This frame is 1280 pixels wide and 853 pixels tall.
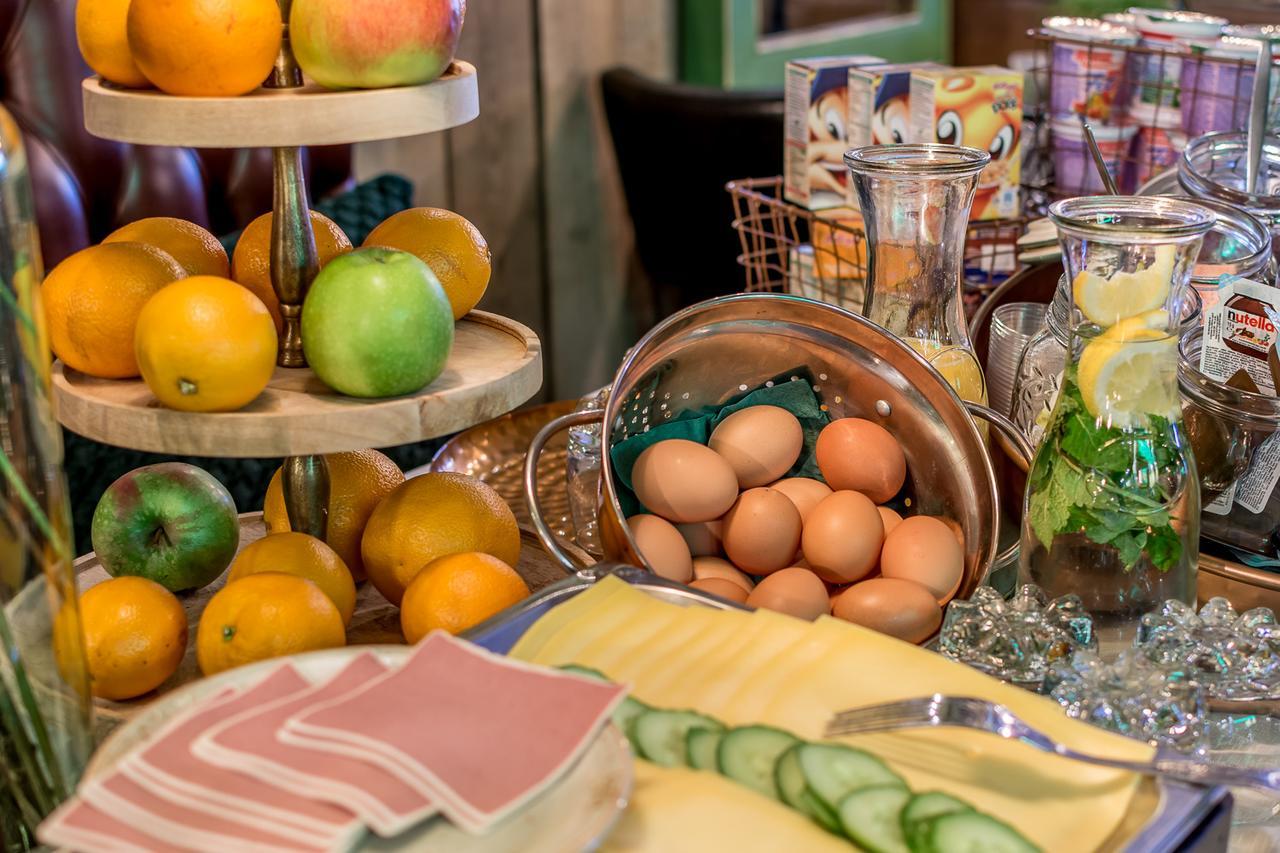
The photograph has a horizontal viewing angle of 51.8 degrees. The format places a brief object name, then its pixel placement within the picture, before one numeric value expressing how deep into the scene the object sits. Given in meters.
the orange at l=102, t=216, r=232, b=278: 0.92
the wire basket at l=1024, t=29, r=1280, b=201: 1.43
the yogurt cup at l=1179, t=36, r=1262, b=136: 1.38
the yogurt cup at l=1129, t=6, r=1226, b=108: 1.45
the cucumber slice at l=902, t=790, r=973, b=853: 0.58
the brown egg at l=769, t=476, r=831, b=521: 0.92
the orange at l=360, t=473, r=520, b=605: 0.90
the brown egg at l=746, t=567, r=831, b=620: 0.86
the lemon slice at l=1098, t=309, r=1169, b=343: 0.78
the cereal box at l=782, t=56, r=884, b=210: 1.44
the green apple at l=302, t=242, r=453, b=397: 0.77
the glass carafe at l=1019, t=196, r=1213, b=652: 0.77
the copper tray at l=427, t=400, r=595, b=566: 1.21
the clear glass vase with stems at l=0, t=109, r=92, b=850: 0.62
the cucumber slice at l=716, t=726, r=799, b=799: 0.62
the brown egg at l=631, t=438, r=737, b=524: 0.89
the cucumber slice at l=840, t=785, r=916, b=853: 0.58
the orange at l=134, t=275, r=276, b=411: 0.74
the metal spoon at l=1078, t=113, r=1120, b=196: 1.23
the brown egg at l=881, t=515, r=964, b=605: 0.87
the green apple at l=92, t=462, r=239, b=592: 0.92
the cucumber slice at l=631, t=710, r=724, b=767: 0.63
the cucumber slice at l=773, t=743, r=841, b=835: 0.60
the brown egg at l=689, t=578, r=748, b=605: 0.87
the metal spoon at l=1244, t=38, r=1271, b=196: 1.20
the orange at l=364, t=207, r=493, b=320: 0.92
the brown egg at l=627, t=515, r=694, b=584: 0.87
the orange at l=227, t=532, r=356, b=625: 0.85
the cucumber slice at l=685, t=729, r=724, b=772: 0.63
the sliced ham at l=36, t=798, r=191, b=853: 0.51
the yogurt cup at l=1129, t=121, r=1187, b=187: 1.47
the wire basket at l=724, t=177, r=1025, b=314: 1.35
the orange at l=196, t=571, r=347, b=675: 0.78
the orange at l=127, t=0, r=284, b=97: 0.74
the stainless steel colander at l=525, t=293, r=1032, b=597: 0.90
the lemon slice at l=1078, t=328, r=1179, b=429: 0.78
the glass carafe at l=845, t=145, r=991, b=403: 0.94
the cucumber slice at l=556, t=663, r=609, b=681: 0.66
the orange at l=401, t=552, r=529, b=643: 0.82
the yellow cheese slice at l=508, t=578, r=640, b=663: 0.73
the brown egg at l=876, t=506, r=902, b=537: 0.92
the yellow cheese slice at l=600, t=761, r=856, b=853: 0.58
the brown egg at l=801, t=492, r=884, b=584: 0.89
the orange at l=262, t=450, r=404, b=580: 0.96
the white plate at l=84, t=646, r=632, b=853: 0.52
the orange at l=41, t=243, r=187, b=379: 0.81
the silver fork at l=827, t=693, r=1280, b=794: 0.62
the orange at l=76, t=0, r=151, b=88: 0.81
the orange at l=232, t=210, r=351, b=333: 0.91
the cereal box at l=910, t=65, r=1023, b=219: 1.35
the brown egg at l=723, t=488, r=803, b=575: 0.89
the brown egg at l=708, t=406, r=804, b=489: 0.93
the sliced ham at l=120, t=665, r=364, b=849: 0.51
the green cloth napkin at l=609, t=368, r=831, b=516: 0.94
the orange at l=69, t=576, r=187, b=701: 0.79
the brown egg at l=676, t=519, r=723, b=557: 0.92
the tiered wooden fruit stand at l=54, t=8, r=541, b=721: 0.75
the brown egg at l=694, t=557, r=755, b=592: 0.90
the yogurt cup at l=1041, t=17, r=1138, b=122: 1.48
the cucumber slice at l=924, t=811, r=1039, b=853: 0.56
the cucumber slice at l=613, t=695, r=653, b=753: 0.65
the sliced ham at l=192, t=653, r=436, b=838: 0.51
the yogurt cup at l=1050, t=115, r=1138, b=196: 1.50
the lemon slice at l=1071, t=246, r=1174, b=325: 0.77
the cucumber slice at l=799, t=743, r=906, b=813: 0.60
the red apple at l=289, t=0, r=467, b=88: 0.76
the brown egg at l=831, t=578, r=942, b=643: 0.85
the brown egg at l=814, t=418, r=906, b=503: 0.93
